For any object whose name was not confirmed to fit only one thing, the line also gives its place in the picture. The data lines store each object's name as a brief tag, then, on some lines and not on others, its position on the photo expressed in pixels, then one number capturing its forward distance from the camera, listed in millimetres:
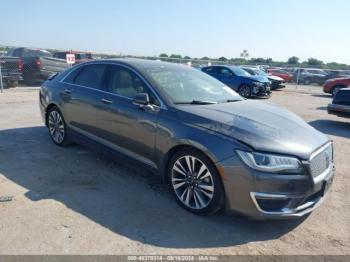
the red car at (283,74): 31250
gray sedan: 3443
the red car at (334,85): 17928
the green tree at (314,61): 62662
